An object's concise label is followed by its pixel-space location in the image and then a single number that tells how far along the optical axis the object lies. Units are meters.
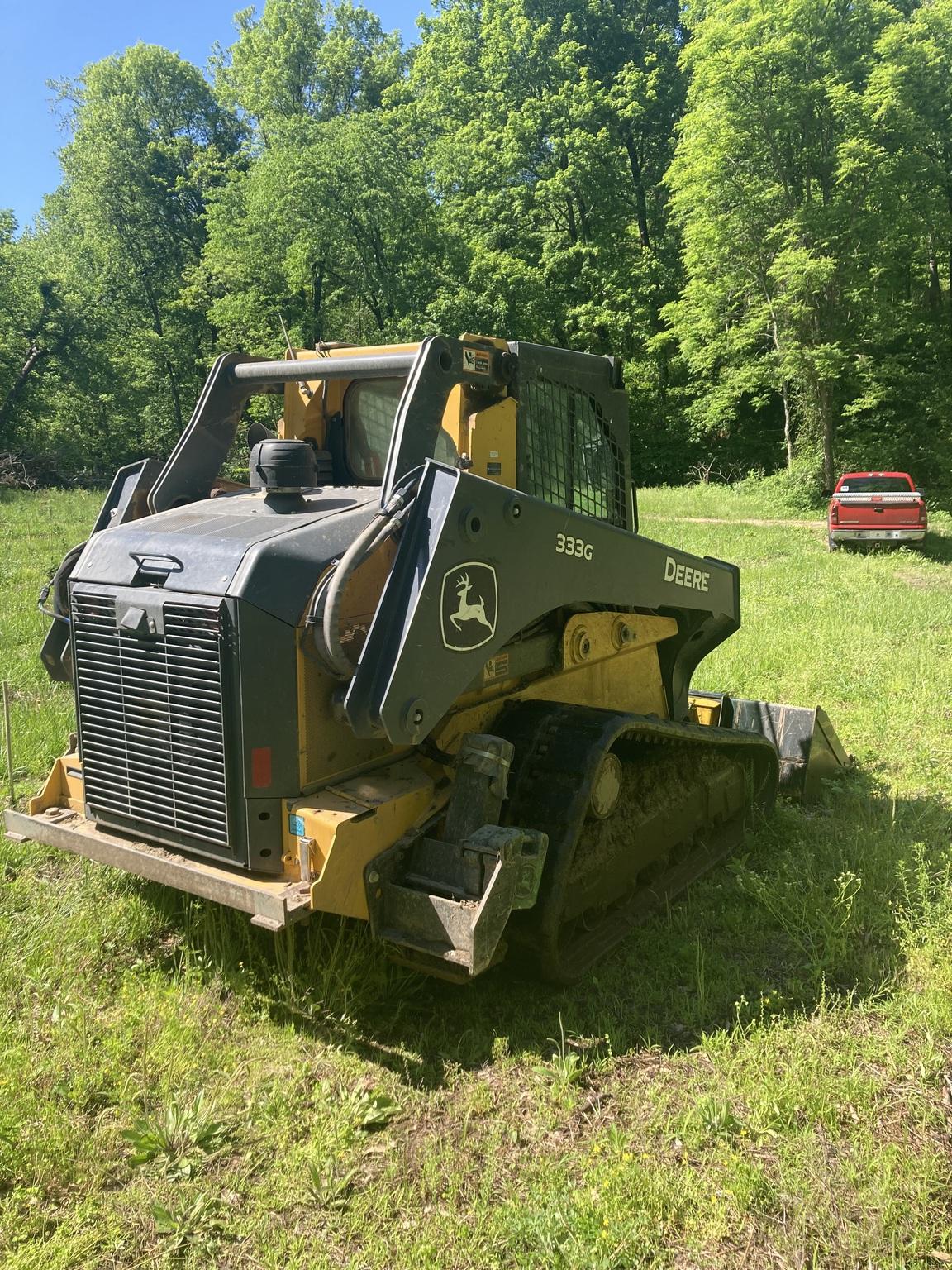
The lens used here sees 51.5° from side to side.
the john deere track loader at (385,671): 3.42
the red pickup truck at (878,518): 17.94
